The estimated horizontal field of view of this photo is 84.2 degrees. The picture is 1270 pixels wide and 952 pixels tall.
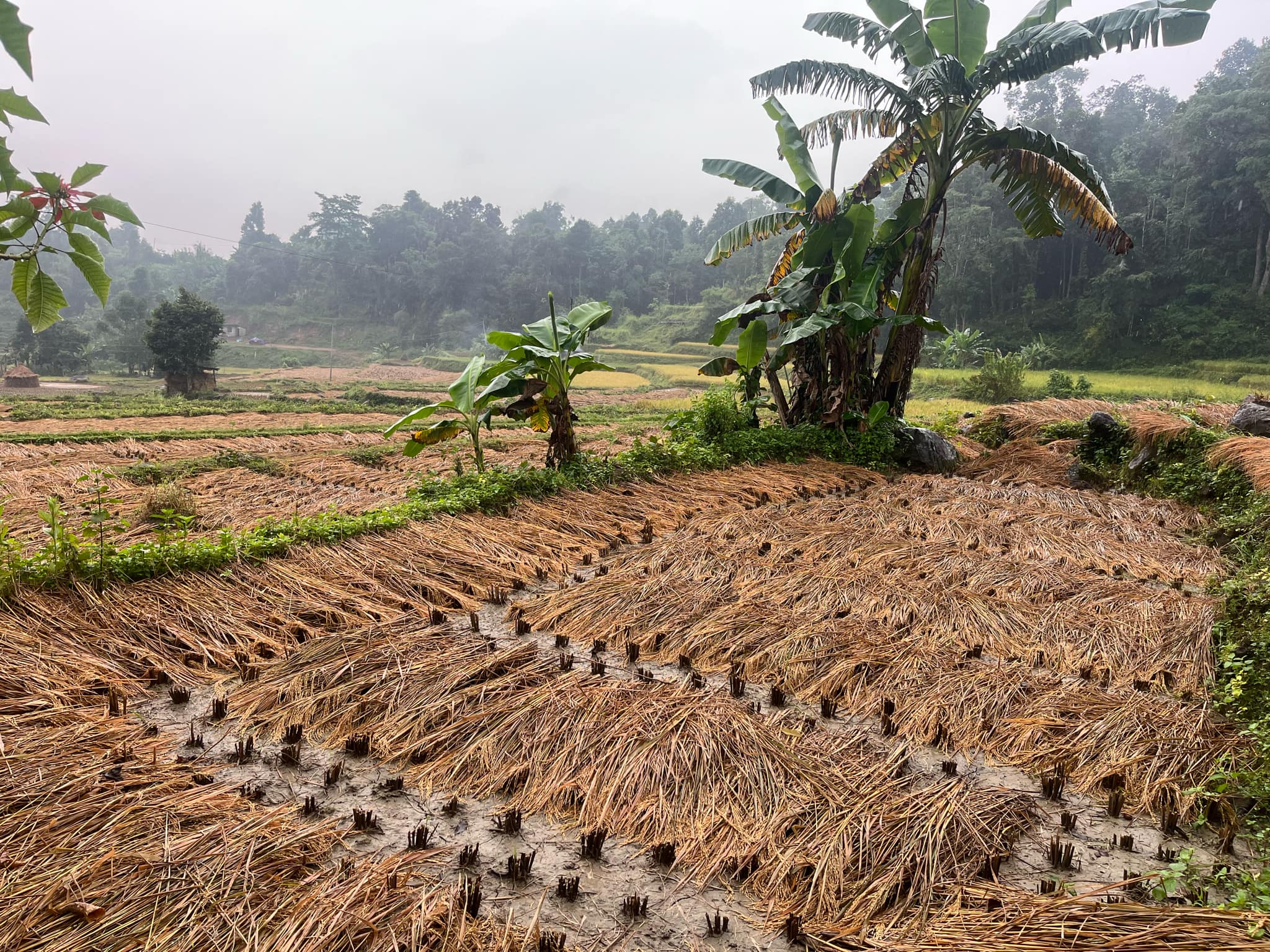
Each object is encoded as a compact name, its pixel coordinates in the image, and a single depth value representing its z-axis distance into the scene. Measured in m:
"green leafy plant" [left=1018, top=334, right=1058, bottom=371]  28.74
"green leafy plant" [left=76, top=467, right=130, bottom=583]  3.59
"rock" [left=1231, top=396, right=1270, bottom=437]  8.10
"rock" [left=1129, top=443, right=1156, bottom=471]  8.45
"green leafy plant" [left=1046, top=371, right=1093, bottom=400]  20.34
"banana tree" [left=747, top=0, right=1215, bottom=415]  8.16
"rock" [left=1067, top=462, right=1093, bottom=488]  8.64
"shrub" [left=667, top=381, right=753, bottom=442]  8.91
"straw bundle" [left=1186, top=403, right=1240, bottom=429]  9.39
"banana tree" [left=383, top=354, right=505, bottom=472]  6.22
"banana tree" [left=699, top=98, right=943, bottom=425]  8.87
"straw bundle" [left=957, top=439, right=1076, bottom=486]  8.77
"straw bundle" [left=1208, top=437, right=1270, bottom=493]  6.21
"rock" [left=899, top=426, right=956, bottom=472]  9.53
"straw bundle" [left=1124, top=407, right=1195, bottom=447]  8.20
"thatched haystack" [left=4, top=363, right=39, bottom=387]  25.67
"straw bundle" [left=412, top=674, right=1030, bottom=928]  2.03
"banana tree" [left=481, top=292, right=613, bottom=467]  6.34
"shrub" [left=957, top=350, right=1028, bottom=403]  19.09
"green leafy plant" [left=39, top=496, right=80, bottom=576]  3.44
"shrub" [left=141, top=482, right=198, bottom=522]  5.70
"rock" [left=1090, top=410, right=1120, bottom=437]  9.22
